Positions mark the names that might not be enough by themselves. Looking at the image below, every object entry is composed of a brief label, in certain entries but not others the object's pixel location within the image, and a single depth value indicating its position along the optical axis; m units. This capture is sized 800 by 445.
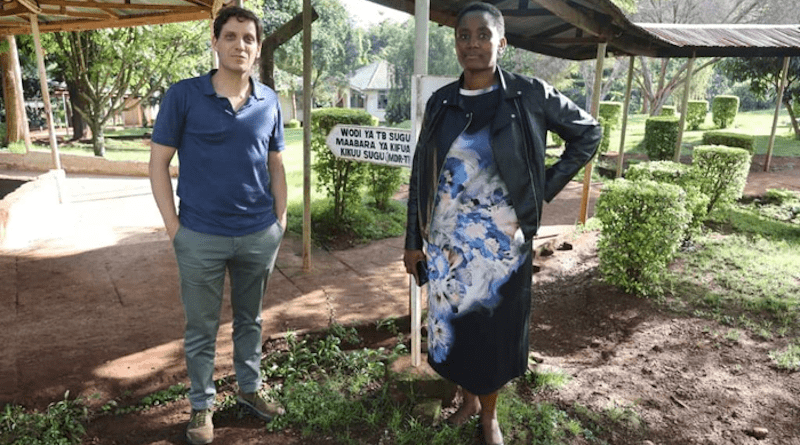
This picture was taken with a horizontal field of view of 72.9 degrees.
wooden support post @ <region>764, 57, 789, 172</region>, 11.41
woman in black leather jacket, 2.21
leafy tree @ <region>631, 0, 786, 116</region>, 24.41
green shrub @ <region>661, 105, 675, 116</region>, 24.80
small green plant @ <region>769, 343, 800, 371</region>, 3.79
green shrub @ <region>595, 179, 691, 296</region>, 4.80
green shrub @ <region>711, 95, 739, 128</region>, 21.47
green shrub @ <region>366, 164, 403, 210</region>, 7.84
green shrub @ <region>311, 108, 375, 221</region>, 6.66
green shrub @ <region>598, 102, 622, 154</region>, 19.88
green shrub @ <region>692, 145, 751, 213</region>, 7.33
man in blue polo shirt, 2.31
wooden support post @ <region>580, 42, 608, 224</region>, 6.27
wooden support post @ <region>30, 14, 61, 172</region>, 7.19
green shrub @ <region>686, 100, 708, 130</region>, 22.25
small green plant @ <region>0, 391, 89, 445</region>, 2.60
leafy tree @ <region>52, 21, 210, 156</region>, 13.51
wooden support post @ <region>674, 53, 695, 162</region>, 7.20
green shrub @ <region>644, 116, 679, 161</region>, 14.38
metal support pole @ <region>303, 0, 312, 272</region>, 4.68
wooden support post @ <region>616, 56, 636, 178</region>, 7.72
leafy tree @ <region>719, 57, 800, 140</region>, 16.31
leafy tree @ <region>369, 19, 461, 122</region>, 39.56
